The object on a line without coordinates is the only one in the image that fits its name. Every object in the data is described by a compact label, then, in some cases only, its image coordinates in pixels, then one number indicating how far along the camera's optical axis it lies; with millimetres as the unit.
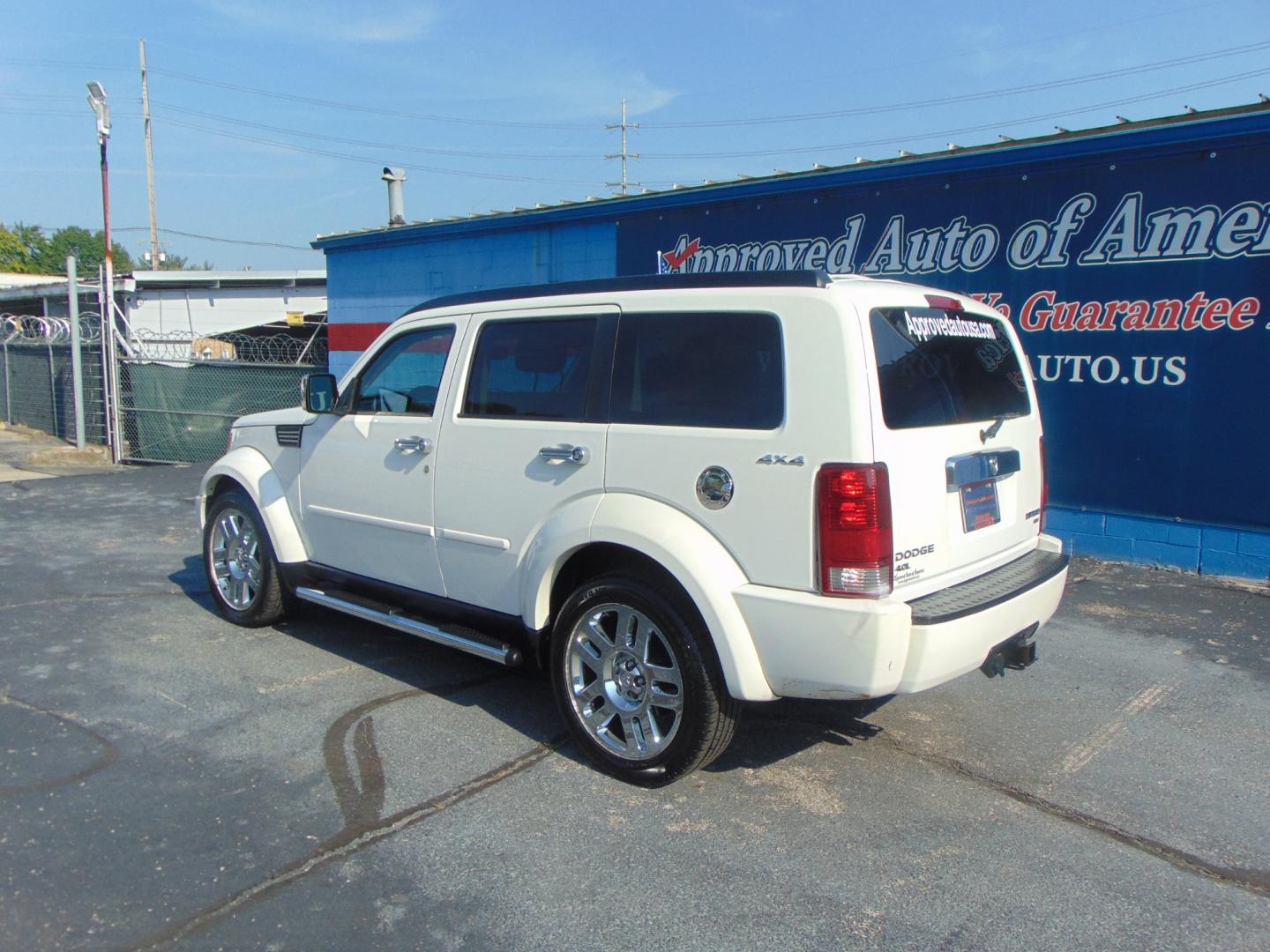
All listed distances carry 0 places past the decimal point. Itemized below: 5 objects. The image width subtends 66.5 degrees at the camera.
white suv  3369
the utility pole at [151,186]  41562
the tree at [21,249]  72250
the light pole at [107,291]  14438
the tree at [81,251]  76688
